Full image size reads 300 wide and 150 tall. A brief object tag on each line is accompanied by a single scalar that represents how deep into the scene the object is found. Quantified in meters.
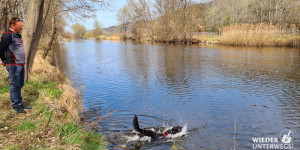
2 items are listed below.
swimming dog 5.67
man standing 5.23
